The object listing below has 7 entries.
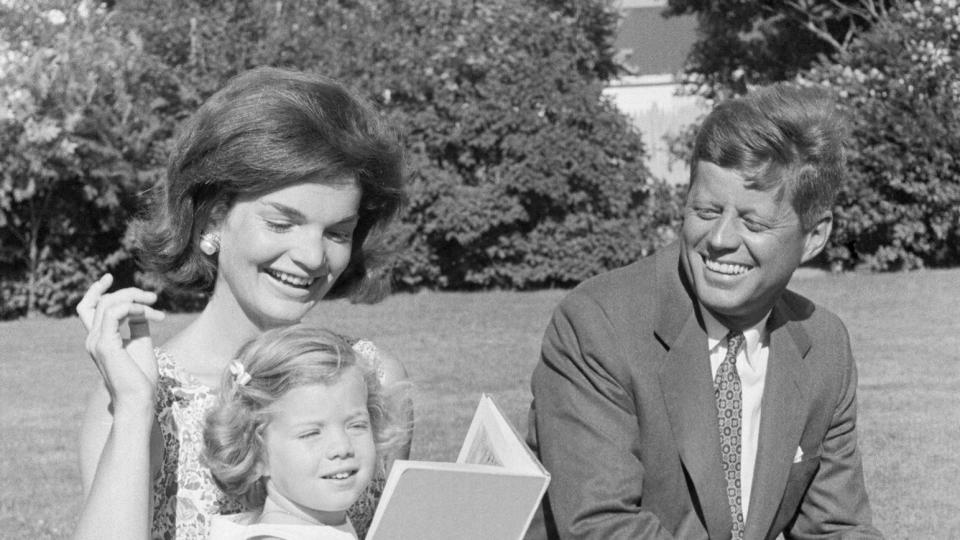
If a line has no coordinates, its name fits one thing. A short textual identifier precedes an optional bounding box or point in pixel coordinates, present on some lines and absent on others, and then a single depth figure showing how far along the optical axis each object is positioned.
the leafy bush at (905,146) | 13.18
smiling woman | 3.05
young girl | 2.86
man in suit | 3.15
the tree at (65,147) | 12.08
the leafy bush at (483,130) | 13.27
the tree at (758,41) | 17.98
